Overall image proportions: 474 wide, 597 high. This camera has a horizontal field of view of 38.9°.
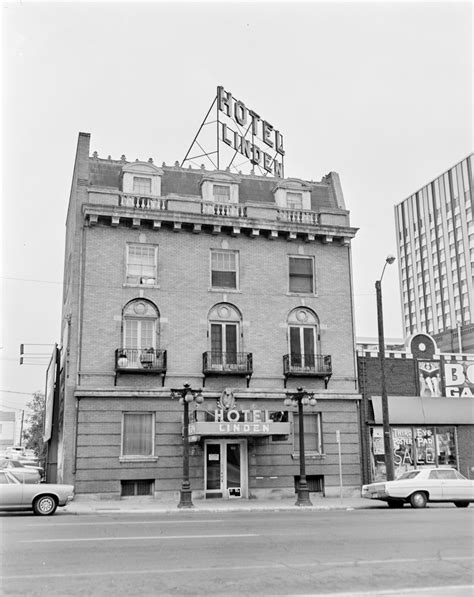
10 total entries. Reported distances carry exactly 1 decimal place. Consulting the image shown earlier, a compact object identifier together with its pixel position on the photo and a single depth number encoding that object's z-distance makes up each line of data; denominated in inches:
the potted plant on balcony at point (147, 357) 1055.9
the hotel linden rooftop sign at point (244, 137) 1347.7
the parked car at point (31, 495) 781.9
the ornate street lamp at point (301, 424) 952.3
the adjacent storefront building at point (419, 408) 1153.4
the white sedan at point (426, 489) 908.6
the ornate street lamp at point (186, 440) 921.5
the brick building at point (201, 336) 1032.8
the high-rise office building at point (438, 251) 3861.7
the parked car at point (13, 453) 2450.8
